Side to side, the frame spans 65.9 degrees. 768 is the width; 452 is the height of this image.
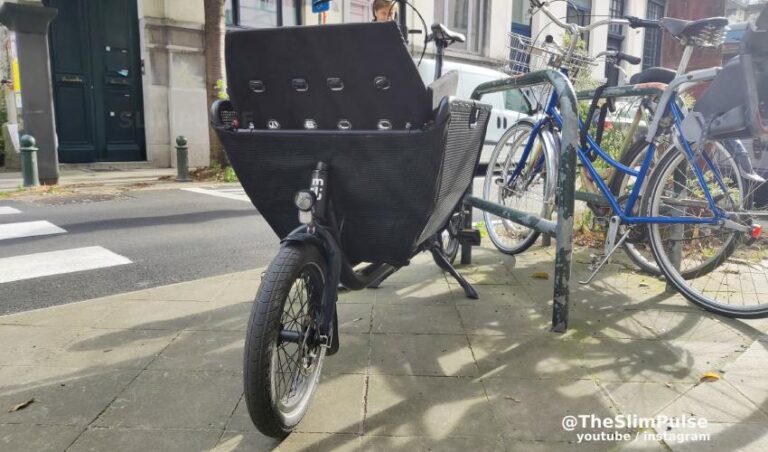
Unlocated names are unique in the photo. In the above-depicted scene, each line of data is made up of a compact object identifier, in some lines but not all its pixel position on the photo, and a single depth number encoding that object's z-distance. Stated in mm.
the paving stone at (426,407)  2199
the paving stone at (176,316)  3279
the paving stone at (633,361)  2617
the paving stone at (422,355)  2701
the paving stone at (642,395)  2328
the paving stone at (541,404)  2182
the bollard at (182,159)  11180
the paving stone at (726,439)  2051
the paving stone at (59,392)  2295
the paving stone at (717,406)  2250
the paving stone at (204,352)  2750
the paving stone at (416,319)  3213
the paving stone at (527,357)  2664
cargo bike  2139
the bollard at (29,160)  9117
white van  11492
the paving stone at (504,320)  3180
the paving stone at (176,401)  2252
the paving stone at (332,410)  2213
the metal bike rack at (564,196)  3027
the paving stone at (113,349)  2791
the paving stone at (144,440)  2080
